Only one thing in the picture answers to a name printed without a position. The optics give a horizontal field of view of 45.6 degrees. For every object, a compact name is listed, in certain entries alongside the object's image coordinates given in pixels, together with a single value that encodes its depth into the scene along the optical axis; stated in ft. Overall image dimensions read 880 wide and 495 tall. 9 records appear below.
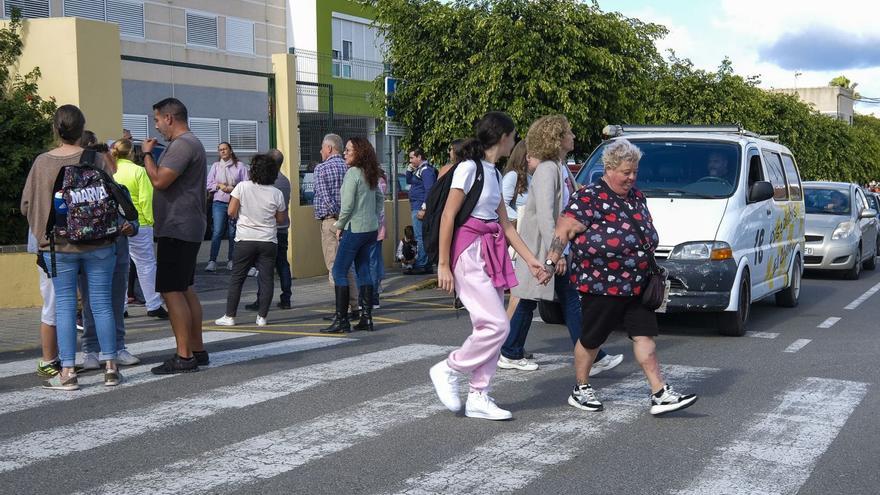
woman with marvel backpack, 23.53
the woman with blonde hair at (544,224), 25.63
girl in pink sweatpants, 20.85
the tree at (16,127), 40.16
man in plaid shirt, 36.65
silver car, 56.54
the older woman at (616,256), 21.22
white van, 32.19
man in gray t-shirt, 24.59
